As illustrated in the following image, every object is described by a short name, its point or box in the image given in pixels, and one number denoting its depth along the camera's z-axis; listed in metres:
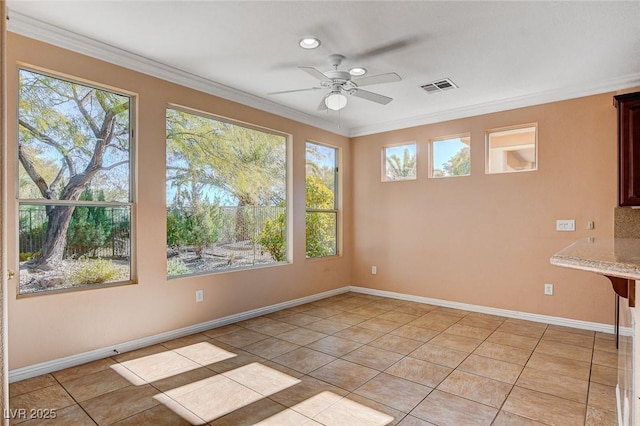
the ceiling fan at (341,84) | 2.96
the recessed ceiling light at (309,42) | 2.88
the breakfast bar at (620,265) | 0.89
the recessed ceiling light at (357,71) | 3.37
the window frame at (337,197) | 5.84
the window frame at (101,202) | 2.69
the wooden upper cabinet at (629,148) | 3.31
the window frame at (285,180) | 3.86
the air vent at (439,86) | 3.80
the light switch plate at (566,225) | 4.01
